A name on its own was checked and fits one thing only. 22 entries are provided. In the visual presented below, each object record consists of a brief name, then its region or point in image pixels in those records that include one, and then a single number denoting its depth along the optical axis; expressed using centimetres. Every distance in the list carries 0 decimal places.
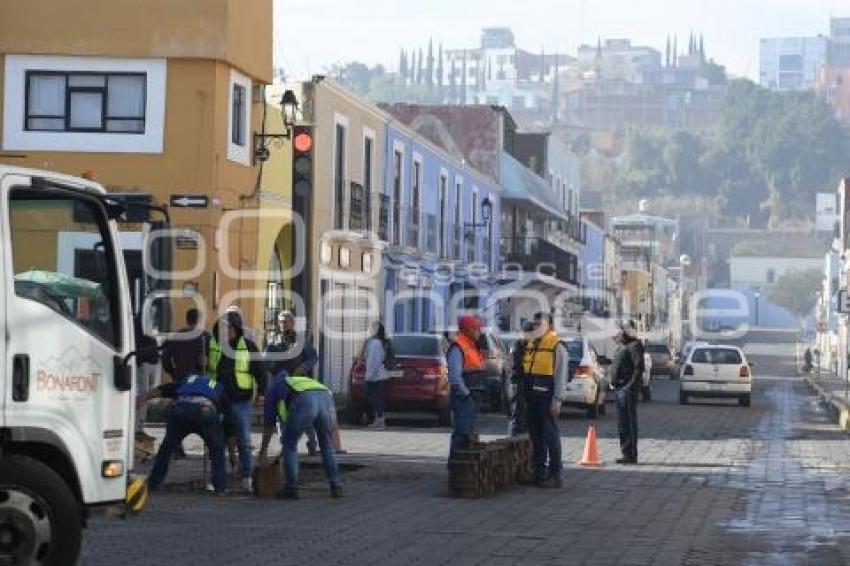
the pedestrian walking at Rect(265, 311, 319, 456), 1861
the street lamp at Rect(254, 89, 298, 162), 3253
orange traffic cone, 2347
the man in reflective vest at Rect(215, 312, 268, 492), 1828
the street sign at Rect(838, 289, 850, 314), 4312
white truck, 1099
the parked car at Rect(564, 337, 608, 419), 3559
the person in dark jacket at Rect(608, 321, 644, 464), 2372
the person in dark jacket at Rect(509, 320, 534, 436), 2108
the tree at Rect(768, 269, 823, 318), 19462
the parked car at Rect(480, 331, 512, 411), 3641
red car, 3105
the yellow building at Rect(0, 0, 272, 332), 3170
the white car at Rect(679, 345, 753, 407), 4594
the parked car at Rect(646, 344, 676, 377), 7575
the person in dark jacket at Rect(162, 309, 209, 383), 1991
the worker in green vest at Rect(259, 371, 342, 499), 1778
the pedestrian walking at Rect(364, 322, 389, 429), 3009
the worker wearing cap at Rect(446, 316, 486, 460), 1952
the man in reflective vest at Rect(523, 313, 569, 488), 2005
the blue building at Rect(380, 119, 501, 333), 4531
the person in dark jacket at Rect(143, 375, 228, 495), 1755
